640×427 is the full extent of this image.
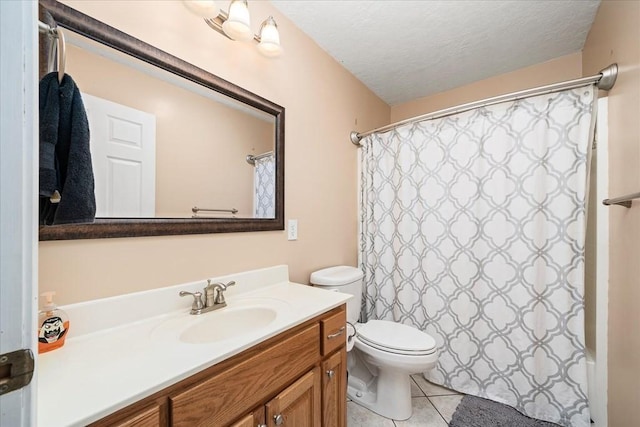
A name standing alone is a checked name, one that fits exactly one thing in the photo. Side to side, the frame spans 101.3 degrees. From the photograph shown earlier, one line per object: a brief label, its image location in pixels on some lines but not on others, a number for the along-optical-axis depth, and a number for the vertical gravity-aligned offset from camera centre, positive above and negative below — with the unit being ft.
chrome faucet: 3.37 -1.15
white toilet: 4.71 -2.61
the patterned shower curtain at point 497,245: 4.67 -0.65
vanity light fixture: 3.39 +2.71
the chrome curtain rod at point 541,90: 4.25 +2.25
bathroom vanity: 1.83 -1.30
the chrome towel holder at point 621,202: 3.32 +0.19
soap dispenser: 2.27 -1.02
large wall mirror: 2.84 +0.96
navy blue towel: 2.05 +0.49
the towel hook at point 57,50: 1.79 +1.25
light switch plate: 5.09 -0.32
